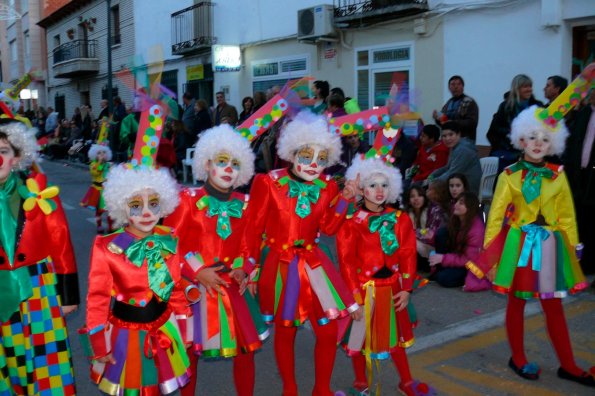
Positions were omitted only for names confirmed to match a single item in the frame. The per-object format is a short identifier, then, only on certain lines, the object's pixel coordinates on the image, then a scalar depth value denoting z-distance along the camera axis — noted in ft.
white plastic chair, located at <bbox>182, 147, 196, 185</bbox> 44.11
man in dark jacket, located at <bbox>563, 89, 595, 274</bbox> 19.84
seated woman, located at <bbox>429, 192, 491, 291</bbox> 20.93
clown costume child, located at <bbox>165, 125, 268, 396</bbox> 11.52
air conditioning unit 44.90
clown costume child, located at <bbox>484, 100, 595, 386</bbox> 13.53
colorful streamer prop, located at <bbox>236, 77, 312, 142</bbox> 13.28
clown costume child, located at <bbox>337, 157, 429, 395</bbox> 12.93
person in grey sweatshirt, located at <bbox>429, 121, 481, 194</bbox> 24.20
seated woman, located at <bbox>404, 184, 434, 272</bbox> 22.63
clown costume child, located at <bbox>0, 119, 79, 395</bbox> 10.33
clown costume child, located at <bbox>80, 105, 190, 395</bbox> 10.02
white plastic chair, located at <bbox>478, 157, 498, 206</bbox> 27.35
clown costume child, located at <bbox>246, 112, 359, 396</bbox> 12.42
